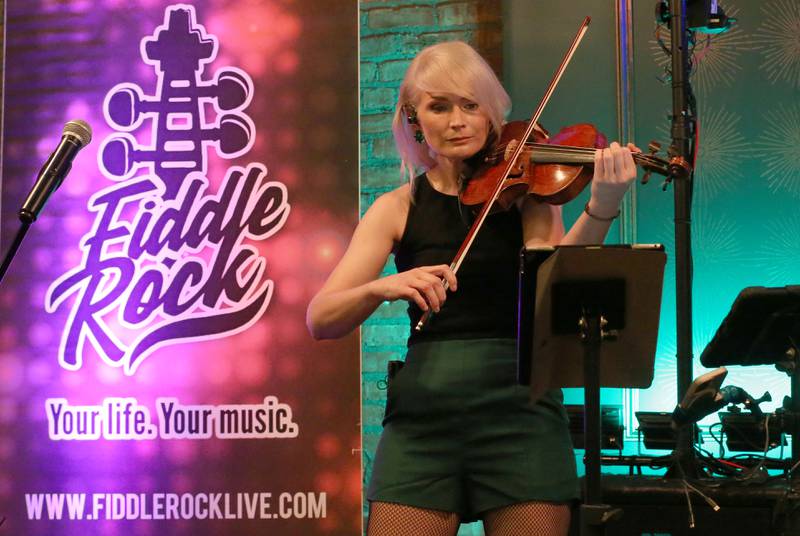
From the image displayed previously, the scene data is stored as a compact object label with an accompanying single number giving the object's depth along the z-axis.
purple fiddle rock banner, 3.12
